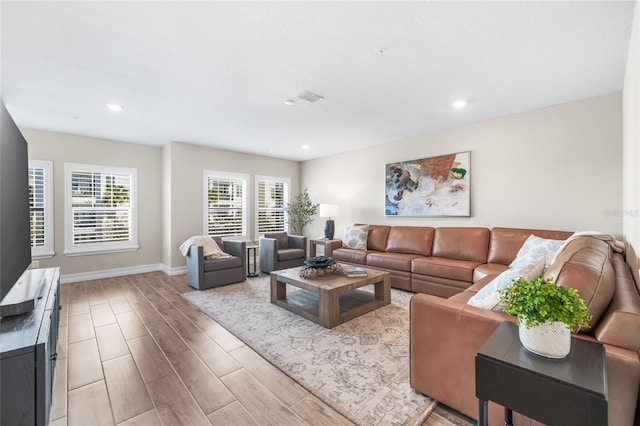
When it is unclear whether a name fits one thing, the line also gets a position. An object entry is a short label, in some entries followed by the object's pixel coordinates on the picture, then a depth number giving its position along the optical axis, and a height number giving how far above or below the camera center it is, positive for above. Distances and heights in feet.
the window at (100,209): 15.17 +0.29
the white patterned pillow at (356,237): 16.53 -1.53
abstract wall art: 14.10 +1.44
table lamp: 18.80 -0.11
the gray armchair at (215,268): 13.64 -2.93
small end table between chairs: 16.46 -3.81
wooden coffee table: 9.35 -3.48
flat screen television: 4.51 +0.18
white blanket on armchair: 14.69 -1.89
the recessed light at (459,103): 10.86 +4.45
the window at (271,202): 21.21 +0.85
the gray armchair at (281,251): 16.85 -2.52
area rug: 5.61 -3.98
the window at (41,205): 14.01 +0.49
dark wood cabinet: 3.61 -2.24
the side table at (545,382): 3.06 -2.10
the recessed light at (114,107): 10.98 +4.41
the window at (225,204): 18.49 +0.67
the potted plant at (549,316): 3.53 -1.39
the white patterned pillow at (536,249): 9.78 -1.41
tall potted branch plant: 21.89 +0.05
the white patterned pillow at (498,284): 5.35 -1.52
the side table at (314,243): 17.82 -2.07
